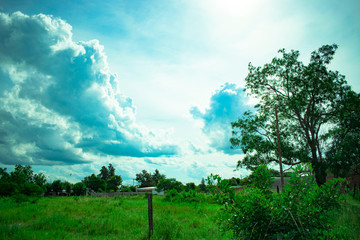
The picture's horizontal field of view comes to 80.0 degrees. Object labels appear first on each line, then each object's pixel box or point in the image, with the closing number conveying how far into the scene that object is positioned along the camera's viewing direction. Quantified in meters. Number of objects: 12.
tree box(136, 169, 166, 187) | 88.44
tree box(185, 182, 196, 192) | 50.54
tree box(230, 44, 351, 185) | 19.55
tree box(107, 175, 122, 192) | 74.75
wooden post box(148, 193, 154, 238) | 7.62
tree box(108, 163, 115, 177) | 92.76
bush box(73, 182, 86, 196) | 55.96
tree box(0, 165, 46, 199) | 28.01
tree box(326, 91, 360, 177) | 17.38
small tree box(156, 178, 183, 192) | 41.96
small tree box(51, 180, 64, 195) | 58.97
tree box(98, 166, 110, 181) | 89.89
